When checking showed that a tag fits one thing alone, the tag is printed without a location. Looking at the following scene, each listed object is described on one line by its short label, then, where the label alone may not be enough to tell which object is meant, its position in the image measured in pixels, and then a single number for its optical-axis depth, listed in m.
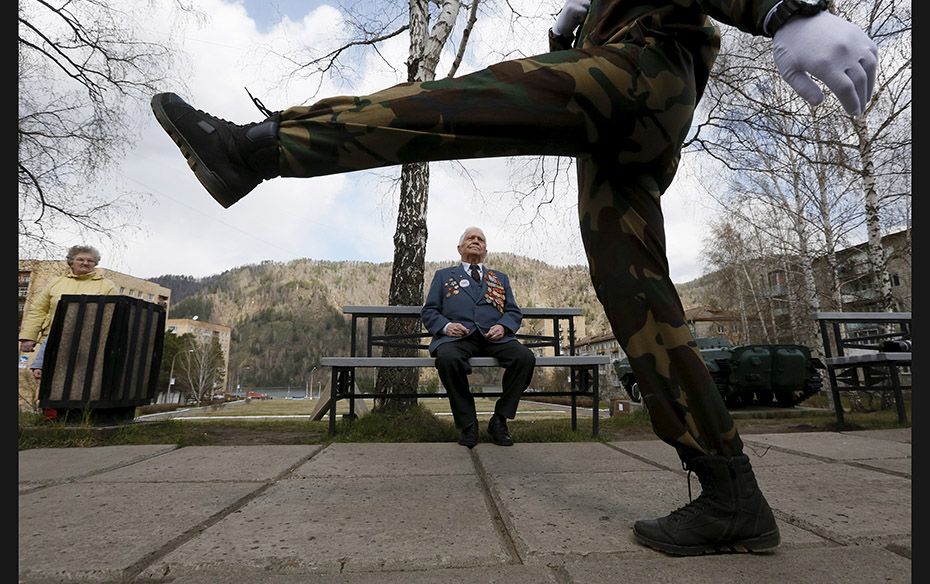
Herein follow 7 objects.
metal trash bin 3.62
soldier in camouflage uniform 1.00
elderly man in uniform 2.96
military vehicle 9.24
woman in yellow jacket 4.38
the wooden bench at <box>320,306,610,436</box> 3.17
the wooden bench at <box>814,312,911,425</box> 3.56
